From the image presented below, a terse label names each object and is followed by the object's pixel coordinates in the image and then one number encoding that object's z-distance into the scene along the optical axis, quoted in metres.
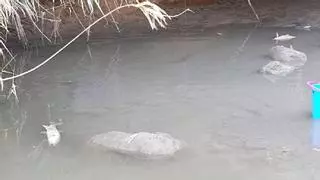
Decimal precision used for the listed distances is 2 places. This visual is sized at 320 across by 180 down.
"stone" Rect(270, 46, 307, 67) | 5.99
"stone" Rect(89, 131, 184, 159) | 3.98
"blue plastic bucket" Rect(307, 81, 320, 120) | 4.24
